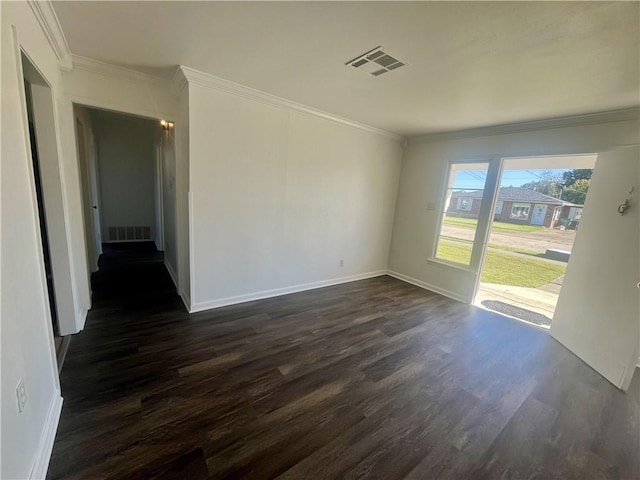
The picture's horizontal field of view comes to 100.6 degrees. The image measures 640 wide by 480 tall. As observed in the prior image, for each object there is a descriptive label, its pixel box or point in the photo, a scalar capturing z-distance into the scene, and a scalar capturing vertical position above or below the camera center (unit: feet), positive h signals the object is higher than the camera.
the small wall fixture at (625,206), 8.25 +0.35
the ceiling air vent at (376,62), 6.79 +3.57
